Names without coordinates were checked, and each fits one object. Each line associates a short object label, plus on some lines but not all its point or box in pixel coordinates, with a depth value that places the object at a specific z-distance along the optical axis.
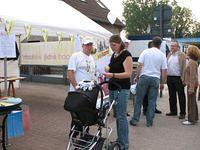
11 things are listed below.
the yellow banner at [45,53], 8.79
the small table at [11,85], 7.12
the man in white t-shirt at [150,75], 4.84
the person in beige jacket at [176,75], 5.43
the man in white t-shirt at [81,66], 3.78
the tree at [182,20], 44.87
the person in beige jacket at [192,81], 4.93
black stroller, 2.95
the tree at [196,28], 48.13
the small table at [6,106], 3.15
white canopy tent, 4.50
